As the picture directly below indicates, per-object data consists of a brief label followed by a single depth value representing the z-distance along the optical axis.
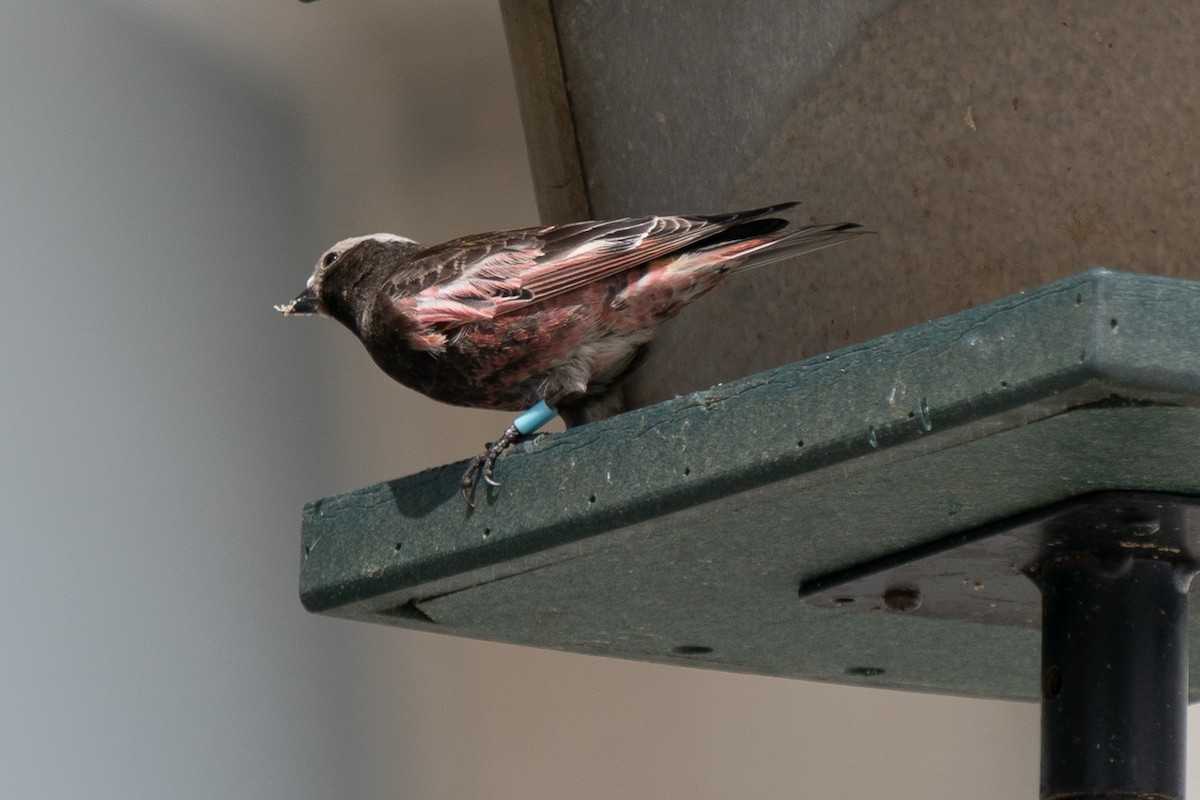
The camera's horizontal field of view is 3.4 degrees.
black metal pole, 4.70
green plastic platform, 4.63
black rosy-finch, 4.77
